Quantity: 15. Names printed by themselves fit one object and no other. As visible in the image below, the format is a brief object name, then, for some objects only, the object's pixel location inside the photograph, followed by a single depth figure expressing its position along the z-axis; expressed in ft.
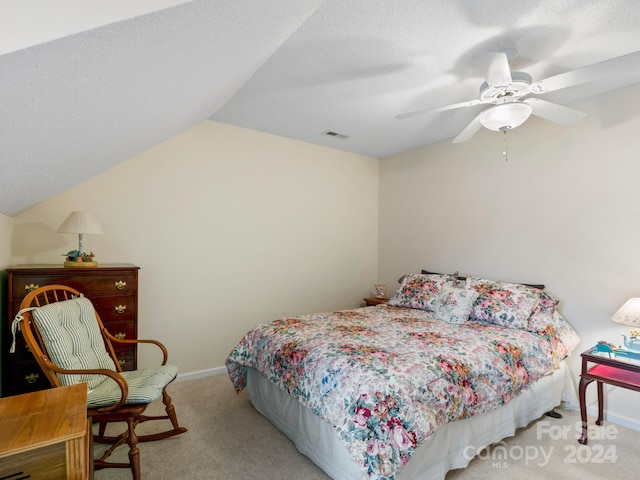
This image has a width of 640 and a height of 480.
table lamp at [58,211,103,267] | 8.04
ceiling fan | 5.60
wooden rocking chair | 5.69
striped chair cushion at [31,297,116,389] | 5.87
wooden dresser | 7.06
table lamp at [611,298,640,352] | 7.29
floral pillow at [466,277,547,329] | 8.99
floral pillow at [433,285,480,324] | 9.57
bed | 5.35
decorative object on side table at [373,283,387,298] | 13.94
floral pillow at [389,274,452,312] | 10.85
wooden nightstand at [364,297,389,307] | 13.20
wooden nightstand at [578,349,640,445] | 6.91
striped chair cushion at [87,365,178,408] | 5.89
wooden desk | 3.47
